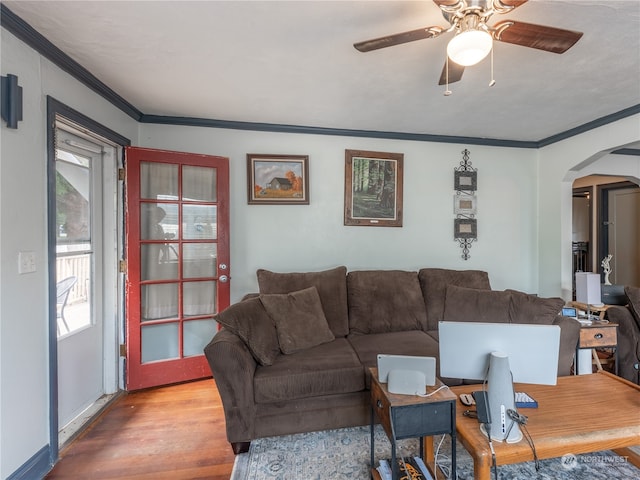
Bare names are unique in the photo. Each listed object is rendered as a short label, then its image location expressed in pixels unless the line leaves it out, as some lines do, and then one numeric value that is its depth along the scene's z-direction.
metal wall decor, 3.37
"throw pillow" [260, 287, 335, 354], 2.11
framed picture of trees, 3.15
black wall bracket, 1.46
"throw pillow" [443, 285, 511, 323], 2.40
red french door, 2.50
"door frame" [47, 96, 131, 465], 1.73
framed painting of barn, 2.98
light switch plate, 1.55
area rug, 1.59
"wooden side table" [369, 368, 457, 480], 1.29
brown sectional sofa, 1.80
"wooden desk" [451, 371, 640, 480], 1.14
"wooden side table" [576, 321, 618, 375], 2.33
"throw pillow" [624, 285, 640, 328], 2.42
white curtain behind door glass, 2.57
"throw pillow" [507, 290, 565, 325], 2.15
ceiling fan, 1.20
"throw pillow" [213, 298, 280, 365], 1.90
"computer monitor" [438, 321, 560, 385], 1.18
